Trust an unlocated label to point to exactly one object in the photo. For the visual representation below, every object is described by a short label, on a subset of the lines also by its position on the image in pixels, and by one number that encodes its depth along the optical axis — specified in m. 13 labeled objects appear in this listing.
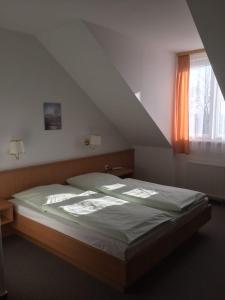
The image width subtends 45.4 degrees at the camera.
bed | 2.23
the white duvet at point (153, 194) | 2.99
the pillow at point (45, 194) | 3.00
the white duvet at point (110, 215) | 2.34
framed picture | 3.74
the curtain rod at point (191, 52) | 4.16
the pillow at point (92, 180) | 3.65
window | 4.17
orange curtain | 4.39
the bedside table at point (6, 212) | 3.08
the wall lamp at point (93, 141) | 4.24
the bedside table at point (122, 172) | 4.55
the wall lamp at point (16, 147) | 3.24
